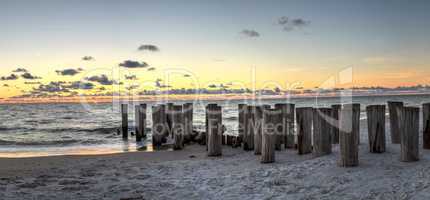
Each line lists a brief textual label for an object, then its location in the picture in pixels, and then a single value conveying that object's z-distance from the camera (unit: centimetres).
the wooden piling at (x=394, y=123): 932
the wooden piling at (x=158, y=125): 1400
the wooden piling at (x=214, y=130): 1011
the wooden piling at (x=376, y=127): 790
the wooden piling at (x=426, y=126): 811
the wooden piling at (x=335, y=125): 930
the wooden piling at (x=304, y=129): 852
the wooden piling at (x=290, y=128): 1015
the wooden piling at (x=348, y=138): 677
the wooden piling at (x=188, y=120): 1370
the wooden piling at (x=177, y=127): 1260
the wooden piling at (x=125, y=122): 1888
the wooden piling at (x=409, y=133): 661
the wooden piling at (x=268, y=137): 828
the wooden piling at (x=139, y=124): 1705
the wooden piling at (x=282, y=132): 1001
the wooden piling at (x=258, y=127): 946
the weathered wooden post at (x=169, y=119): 1441
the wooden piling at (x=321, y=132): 804
